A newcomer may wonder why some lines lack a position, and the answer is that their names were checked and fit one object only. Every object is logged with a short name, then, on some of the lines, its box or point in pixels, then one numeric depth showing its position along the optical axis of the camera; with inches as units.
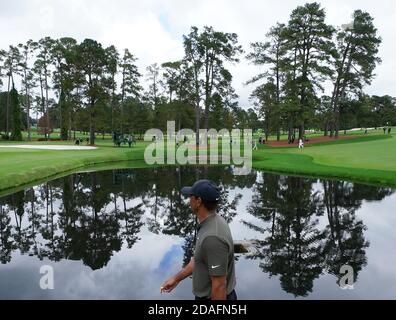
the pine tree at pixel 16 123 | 2632.9
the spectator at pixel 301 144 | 1854.5
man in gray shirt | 147.6
